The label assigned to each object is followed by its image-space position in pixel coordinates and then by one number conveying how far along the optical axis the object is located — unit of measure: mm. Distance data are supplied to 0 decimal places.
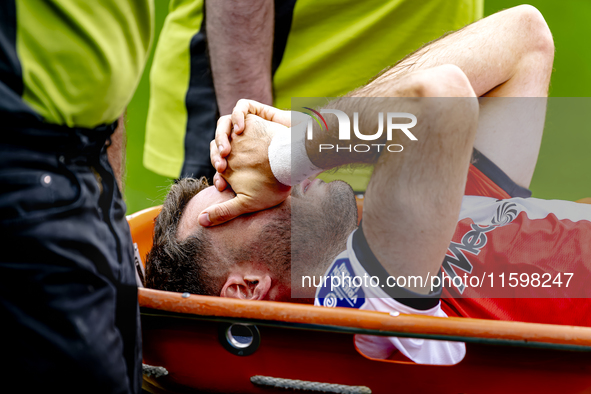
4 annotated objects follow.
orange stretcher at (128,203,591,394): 5074
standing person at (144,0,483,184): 5387
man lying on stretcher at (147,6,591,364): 5116
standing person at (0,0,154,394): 4943
